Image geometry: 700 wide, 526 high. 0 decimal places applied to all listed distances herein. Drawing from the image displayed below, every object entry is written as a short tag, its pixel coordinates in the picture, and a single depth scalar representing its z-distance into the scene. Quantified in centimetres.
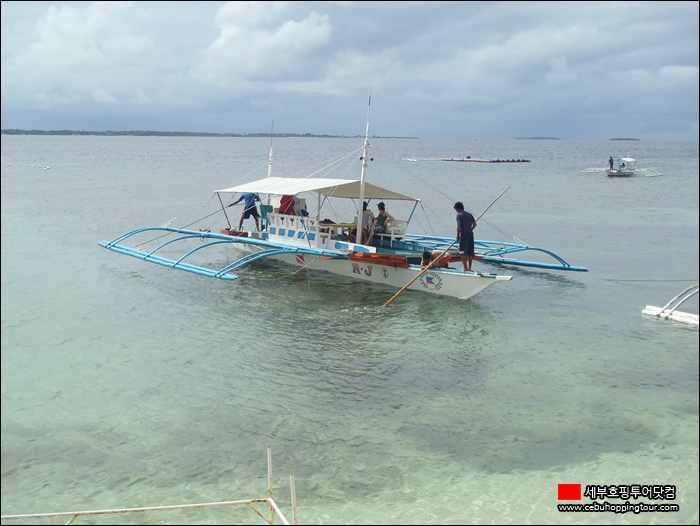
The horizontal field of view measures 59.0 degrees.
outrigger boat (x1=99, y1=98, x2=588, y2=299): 1585
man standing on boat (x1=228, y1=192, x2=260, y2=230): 2133
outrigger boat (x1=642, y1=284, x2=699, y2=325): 1352
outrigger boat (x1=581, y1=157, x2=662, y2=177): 5950
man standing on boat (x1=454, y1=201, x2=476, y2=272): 1538
